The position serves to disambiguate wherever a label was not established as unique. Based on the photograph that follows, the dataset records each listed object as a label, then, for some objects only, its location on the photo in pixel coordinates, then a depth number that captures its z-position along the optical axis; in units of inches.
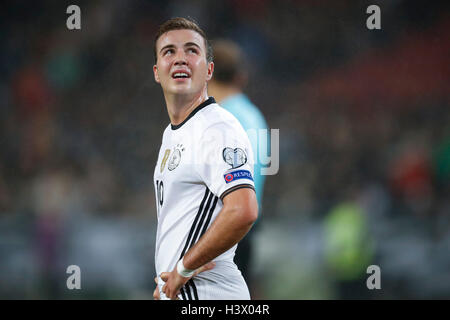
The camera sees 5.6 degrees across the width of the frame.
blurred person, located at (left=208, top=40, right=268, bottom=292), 484.0
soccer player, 452.9
